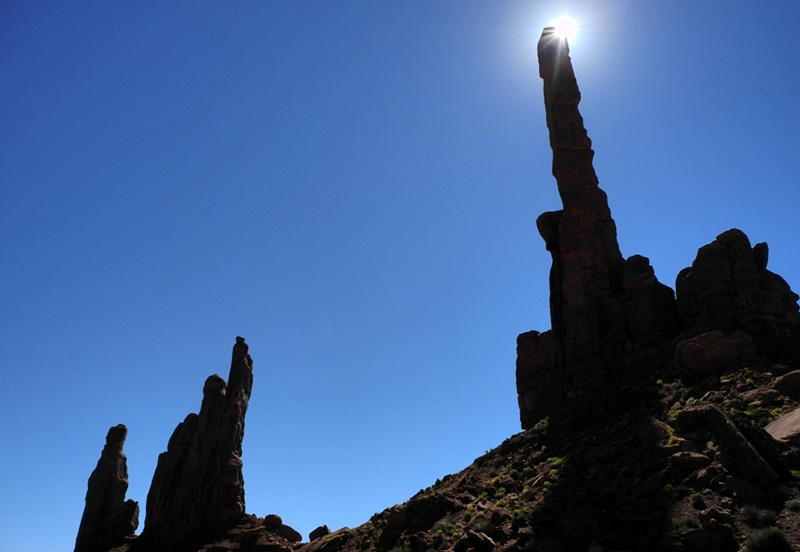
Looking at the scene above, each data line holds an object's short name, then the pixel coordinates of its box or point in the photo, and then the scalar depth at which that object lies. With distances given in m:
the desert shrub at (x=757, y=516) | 20.08
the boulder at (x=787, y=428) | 23.61
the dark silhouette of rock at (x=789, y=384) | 29.92
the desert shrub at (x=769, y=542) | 18.73
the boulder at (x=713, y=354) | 36.03
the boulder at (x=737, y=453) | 22.25
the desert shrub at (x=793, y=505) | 20.39
